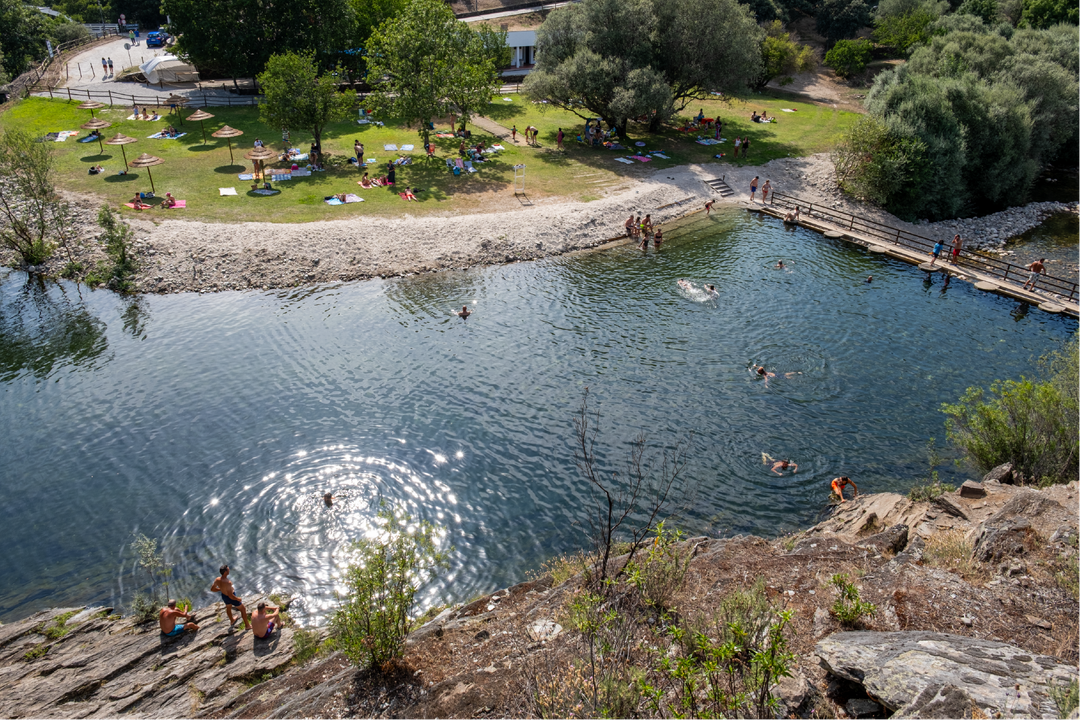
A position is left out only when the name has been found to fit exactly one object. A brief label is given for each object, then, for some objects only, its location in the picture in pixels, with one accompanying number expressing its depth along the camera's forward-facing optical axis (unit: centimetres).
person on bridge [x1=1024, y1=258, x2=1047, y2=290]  3709
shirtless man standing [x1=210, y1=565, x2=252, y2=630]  1752
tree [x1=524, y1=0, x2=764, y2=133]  5253
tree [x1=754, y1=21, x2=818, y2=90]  7594
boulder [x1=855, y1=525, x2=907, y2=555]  1709
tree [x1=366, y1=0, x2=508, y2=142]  4909
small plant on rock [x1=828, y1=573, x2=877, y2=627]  1252
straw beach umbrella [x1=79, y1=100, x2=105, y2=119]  5389
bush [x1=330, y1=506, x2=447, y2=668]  1320
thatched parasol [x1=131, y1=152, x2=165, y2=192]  4331
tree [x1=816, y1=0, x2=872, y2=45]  8662
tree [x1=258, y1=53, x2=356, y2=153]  4706
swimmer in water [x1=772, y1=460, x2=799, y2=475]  2378
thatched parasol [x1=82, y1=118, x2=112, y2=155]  4781
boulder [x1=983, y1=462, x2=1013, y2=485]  2058
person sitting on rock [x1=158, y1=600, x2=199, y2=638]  1706
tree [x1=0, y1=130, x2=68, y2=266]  3528
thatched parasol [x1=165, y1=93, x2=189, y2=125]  5819
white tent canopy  6325
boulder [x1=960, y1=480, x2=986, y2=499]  1958
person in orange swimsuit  2244
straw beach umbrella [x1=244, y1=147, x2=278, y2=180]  4472
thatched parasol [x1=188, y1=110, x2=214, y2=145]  5016
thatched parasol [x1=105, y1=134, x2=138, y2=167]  4486
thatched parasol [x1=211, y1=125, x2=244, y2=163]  4747
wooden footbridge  3656
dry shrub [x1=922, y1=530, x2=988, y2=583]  1475
